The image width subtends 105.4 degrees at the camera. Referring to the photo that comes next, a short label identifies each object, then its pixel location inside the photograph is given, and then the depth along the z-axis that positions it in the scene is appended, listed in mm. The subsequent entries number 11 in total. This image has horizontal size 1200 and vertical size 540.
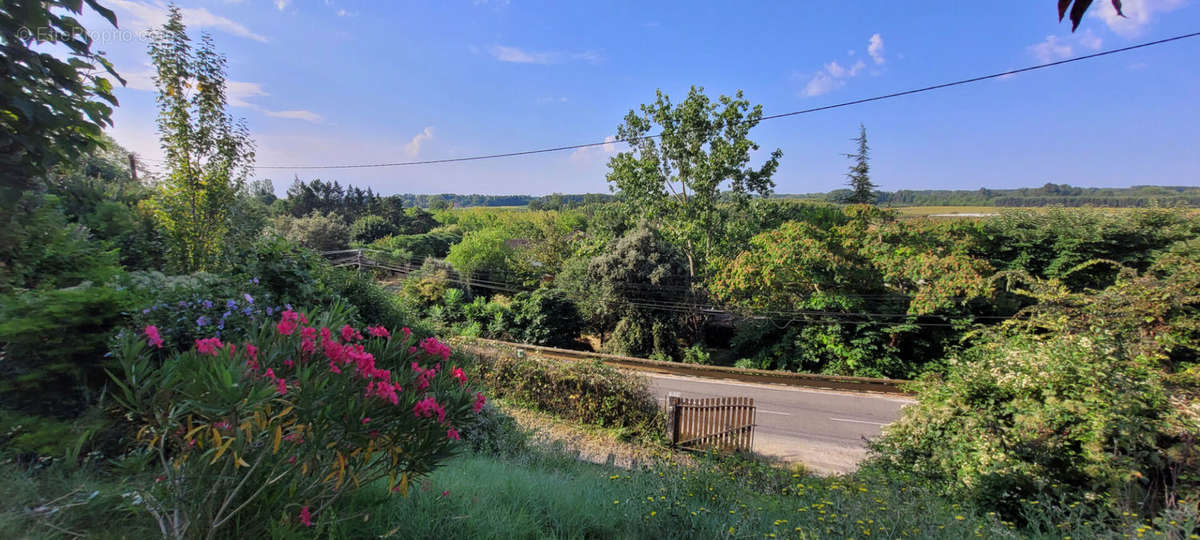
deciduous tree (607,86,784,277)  19797
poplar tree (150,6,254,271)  5754
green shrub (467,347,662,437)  8242
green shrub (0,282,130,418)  2369
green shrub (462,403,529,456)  5121
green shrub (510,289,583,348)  20516
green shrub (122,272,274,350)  3307
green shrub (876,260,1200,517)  3738
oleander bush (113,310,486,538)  1457
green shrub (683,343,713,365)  18172
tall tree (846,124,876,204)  33562
